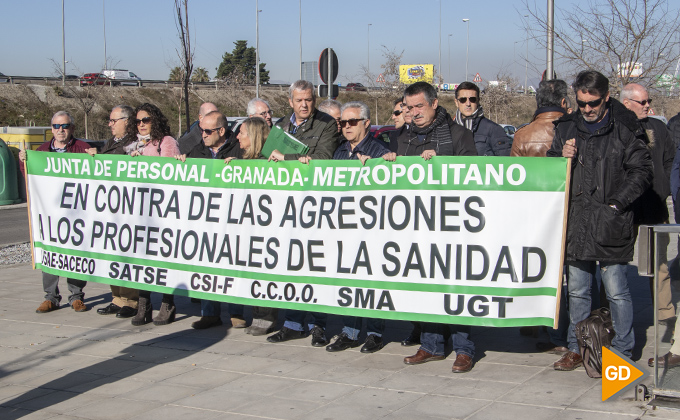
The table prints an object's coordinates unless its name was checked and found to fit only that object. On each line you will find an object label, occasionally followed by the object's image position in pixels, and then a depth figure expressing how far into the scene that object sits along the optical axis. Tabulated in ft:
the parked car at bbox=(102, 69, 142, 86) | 197.98
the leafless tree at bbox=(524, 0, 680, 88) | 38.17
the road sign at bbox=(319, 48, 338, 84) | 39.70
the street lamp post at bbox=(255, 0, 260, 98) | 163.59
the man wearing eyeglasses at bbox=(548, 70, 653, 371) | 15.64
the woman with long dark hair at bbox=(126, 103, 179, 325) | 22.98
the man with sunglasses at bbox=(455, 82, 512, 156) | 21.36
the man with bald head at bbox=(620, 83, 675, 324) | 18.35
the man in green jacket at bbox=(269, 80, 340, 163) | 20.57
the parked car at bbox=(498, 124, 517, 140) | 117.60
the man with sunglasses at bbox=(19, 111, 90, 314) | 24.97
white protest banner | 16.37
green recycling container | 62.49
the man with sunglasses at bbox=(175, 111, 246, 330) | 22.22
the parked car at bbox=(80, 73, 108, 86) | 177.99
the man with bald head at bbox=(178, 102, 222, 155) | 24.39
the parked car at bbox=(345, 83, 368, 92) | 219.02
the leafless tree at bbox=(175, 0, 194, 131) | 64.80
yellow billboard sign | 171.16
